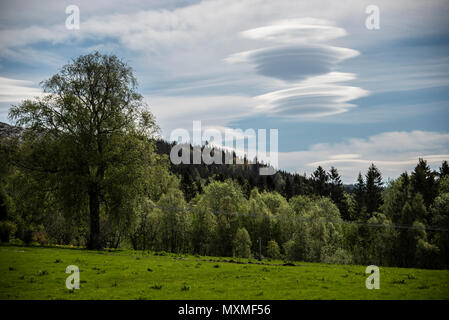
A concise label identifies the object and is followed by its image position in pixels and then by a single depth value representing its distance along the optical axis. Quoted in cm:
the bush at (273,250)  8911
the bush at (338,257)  8306
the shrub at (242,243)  8544
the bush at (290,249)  8575
